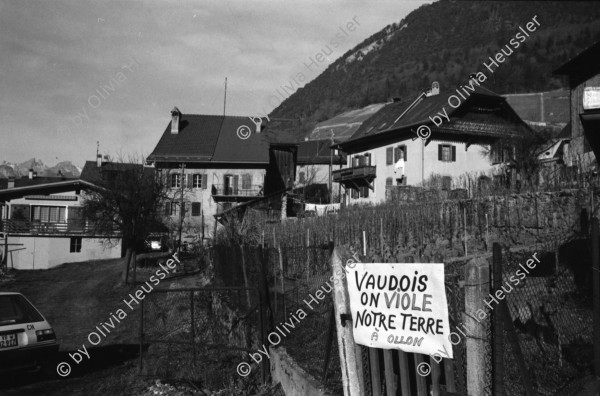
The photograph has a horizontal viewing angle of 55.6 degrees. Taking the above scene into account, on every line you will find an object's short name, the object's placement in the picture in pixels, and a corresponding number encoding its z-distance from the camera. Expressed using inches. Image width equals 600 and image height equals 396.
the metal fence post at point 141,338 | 424.3
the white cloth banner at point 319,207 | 1778.4
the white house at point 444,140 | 1697.8
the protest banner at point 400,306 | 194.5
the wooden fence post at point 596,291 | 229.6
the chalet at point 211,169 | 2365.9
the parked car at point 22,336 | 397.1
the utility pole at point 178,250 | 1602.5
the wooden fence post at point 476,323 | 182.1
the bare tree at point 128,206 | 1307.8
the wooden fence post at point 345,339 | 236.5
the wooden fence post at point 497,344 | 180.2
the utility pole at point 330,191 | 2423.0
